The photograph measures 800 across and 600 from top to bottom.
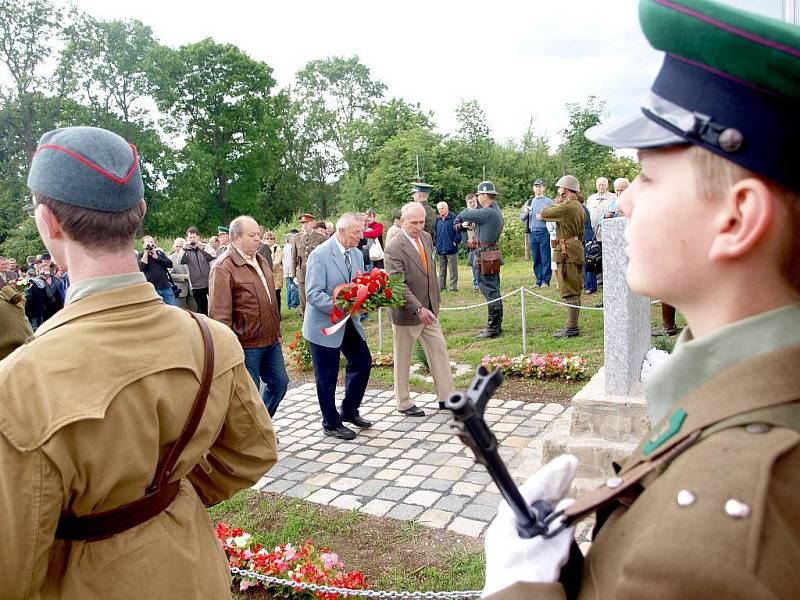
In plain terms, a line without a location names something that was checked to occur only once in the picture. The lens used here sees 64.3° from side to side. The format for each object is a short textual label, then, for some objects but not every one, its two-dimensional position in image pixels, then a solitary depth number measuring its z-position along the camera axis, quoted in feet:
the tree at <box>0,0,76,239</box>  108.78
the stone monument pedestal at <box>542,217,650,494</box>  14.83
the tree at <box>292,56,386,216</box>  173.78
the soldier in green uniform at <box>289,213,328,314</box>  45.24
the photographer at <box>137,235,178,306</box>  39.42
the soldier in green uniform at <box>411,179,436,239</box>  39.73
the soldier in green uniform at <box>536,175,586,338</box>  31.63
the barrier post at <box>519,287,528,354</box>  28.35
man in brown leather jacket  19.08
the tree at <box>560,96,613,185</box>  71.77
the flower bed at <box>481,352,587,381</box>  25.32
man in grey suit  20.74
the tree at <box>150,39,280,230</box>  125.49
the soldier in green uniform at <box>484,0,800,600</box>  2.49
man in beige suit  22.36
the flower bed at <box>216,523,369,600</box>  11.87
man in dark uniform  33.88
